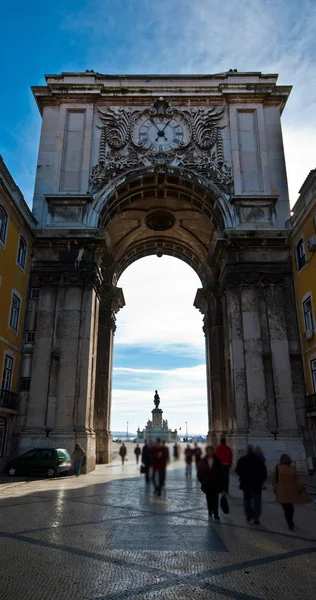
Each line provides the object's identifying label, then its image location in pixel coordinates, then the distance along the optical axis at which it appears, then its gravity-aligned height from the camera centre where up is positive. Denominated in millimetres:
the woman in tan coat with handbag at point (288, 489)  8664 -951
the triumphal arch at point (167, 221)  21453 +12399
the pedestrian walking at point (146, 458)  16562 -628
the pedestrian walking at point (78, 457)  19422 -681
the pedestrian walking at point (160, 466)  13812 -766
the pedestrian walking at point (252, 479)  9422 -809
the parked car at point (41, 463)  18828 -923
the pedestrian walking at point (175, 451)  20708 -440
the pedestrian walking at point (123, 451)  27019 -580
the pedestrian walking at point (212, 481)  9406 -842
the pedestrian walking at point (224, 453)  12694 -325
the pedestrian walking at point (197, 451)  14211 -311
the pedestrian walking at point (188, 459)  18391 -735
